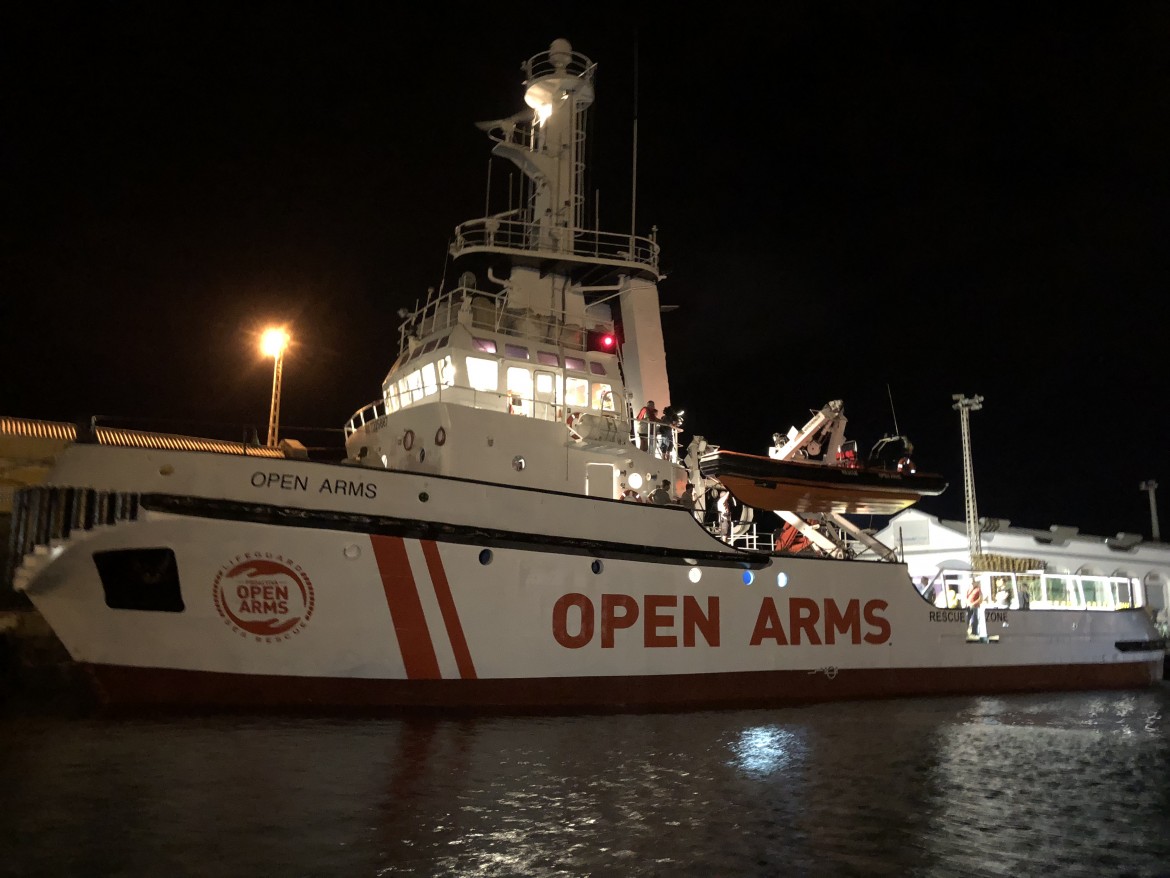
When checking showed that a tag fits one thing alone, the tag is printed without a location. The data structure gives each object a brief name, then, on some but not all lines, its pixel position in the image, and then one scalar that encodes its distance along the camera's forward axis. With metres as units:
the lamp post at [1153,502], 36.50
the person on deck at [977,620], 16.22
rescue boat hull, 14.28
